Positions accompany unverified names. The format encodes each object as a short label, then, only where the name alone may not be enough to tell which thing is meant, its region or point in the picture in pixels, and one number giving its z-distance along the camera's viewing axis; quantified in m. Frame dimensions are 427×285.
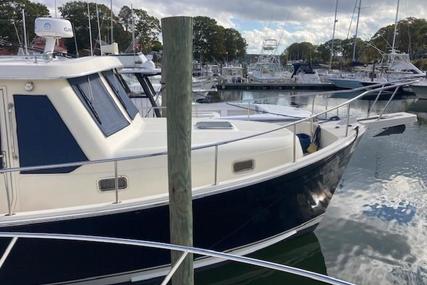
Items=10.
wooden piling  2.62
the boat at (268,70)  44.41
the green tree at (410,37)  58.03
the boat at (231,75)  43.11
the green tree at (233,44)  66.50
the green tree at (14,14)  36.47
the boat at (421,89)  29.71
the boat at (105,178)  3.84
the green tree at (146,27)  52.69
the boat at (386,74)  36.34
